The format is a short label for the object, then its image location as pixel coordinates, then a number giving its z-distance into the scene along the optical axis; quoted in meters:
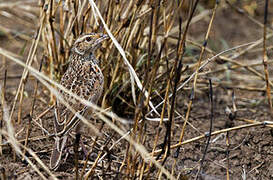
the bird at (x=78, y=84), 7.99
